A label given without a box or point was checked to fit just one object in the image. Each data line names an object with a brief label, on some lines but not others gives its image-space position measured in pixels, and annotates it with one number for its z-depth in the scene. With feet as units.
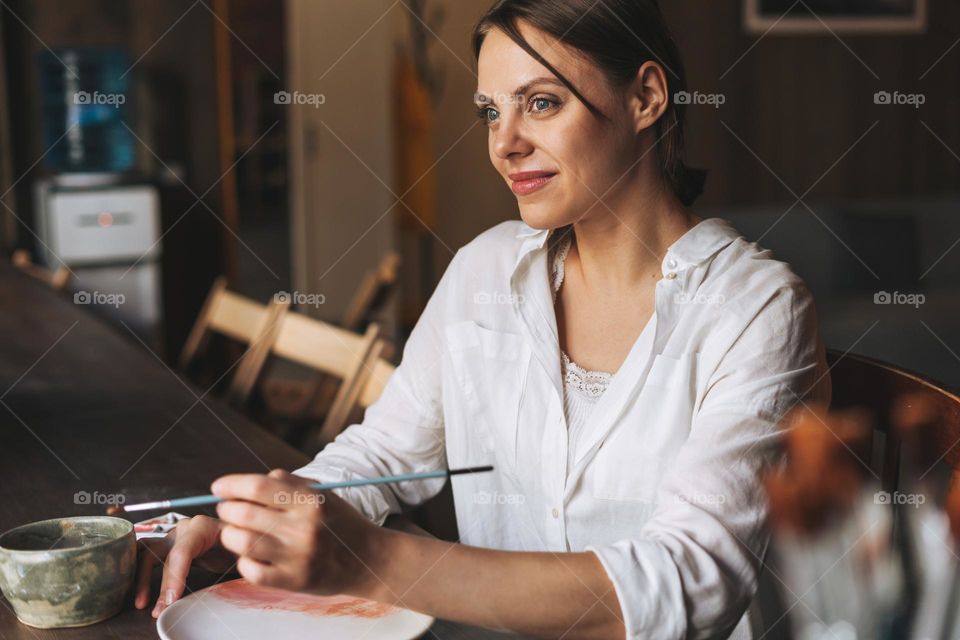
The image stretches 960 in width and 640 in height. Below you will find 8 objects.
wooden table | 4.23
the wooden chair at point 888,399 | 3.57
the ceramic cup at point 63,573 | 3.05
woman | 2.95
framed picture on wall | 16.08
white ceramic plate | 3.09
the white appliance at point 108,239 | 15.28
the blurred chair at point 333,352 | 5.96
